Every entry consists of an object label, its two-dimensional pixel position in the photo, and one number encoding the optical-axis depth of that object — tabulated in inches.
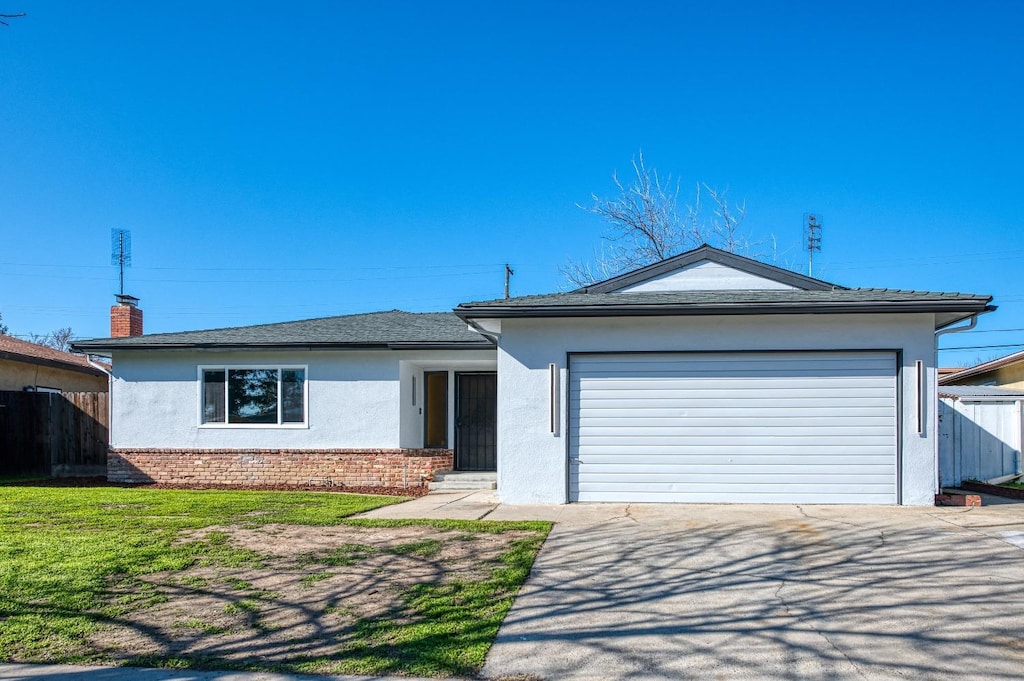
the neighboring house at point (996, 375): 813.9
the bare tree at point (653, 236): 1037.2
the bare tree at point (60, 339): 2300.4
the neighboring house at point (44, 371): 724.0
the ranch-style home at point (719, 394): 402.3
